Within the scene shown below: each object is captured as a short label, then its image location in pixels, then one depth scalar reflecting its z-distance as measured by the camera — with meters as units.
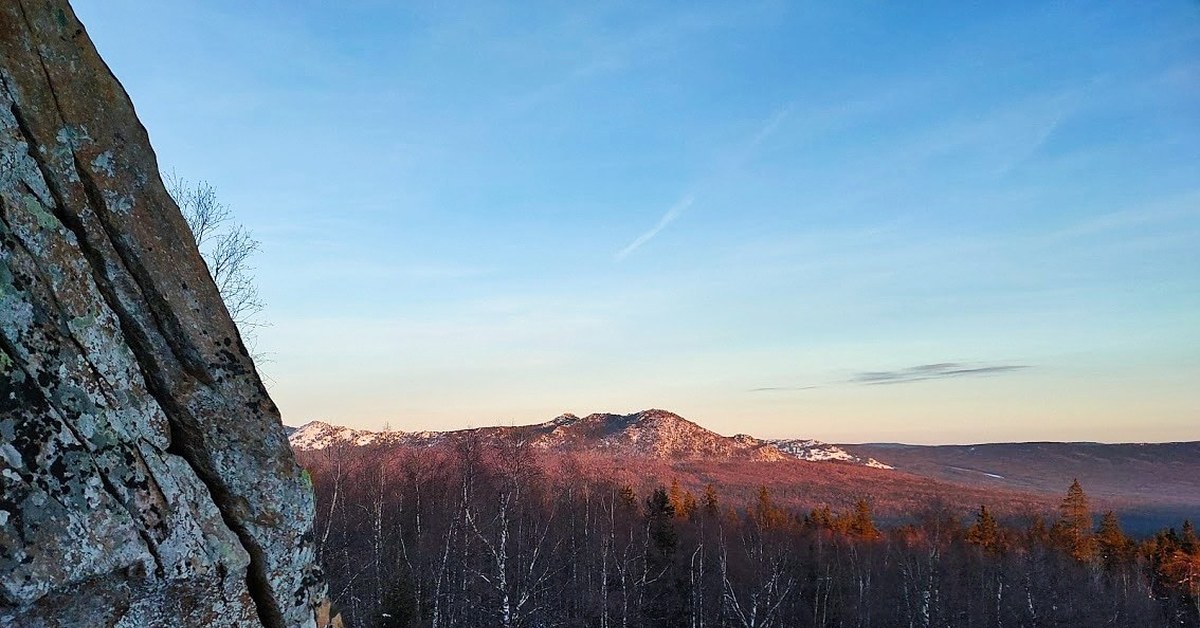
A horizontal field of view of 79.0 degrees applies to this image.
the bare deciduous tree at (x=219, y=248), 16.62
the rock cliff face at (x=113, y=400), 5.06
